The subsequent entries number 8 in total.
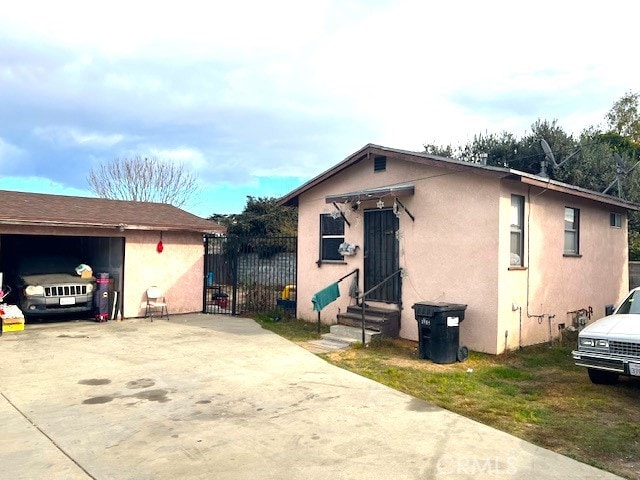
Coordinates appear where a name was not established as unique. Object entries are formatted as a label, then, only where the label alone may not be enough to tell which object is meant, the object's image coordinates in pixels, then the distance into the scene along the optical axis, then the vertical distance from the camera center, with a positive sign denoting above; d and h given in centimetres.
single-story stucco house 916 +32
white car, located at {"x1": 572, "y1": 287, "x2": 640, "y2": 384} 626 -119
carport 1205 +27
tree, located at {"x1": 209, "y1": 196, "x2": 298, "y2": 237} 2789 +193
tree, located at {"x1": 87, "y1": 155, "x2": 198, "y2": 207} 3002 +431
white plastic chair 1321 -138
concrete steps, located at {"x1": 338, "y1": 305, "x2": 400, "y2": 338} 1016 -138
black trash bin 834 -132
